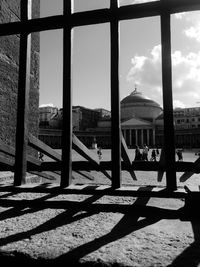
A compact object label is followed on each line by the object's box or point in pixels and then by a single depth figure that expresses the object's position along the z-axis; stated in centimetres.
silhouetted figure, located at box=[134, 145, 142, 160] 1880
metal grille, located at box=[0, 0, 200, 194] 224
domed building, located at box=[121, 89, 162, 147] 8644
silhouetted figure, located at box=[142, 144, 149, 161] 2069
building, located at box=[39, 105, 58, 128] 9714
